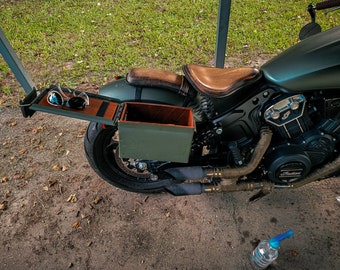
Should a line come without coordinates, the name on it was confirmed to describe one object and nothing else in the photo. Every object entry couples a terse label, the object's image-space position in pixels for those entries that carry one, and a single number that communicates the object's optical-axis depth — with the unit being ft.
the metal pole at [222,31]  8.30
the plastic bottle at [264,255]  6.16
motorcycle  5.43
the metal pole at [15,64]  9.20
